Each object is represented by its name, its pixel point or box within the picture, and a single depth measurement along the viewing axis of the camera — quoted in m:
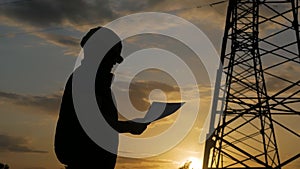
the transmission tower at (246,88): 11.75
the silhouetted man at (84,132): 2.08
